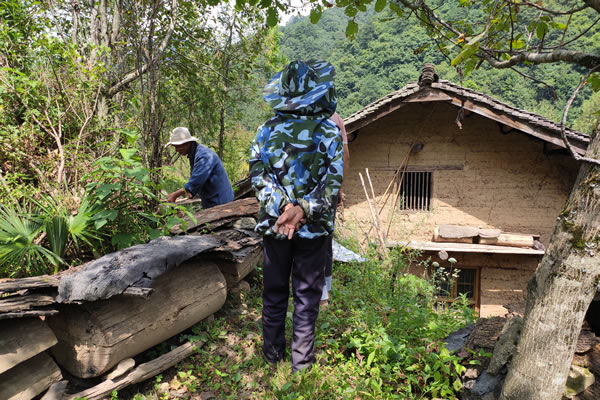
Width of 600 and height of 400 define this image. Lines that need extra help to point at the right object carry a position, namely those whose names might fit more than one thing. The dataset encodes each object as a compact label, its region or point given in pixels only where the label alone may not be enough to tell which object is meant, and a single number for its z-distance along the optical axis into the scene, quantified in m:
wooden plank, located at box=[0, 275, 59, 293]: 2.01
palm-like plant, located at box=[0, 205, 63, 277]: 2.38
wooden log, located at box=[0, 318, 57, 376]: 1.84
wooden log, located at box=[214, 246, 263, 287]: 3.44
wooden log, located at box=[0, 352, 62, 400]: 1.88
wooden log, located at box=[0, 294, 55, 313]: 1.87
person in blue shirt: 4.28
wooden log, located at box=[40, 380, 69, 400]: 1.99
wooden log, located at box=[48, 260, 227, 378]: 2.16
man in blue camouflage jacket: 2.24
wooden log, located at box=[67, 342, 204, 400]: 2.08
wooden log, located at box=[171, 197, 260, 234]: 3.62
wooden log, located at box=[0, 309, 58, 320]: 1.81
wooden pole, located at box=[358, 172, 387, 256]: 7.22
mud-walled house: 7.60
